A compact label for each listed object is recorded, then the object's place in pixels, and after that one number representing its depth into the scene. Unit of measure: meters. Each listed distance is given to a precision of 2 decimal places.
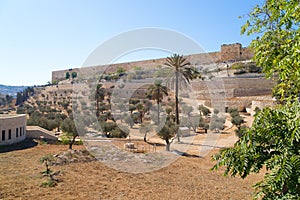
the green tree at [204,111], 38.41
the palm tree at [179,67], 23.85
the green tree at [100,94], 50.83
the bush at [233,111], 34.81
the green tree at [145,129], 27.38
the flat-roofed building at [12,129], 20.06
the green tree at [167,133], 20.53
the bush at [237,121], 30.31
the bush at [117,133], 27.27
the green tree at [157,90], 31.26
